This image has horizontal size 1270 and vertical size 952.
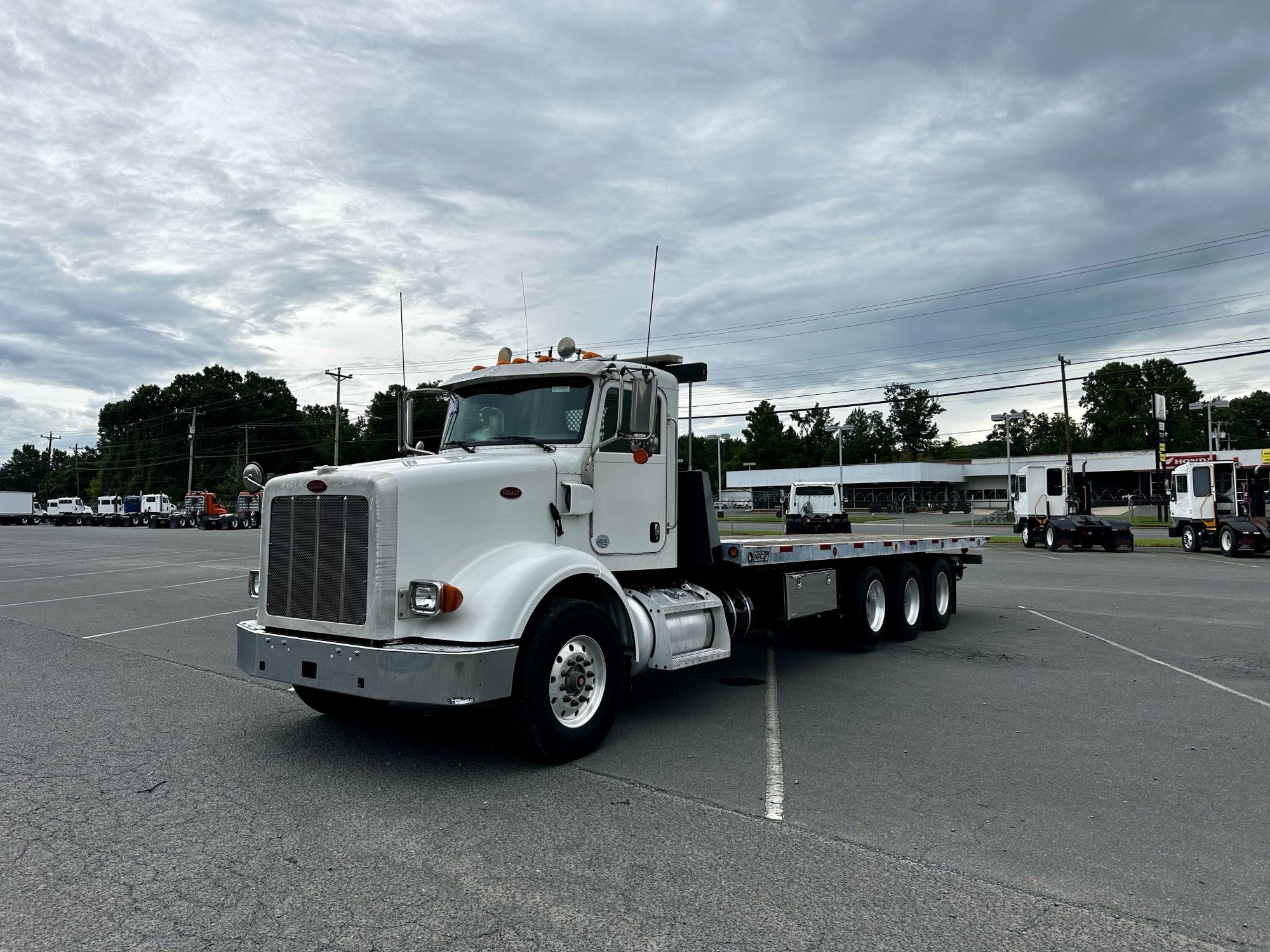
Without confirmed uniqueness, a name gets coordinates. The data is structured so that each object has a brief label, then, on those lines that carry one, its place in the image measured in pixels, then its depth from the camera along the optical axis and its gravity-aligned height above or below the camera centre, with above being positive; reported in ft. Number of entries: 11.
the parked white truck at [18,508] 257.14 +5.03
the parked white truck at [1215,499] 89.81 +2.38
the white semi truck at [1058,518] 91.35 +0.63
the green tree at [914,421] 382.40 +44.06
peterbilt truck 16.58 -0.77
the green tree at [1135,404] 350.84 +47.73
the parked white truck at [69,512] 260.42 +4.13
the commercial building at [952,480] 245.86 +12.95
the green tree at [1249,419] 389.39 +46.19
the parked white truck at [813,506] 123.34 +2.57
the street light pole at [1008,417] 149.28 +17.99
